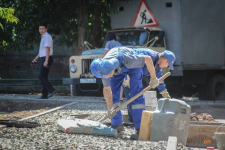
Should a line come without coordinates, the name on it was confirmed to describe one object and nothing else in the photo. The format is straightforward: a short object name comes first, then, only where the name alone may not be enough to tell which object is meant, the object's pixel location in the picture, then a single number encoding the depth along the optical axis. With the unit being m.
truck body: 28.77
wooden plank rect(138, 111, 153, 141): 13.80
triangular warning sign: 29.30
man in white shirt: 25.37
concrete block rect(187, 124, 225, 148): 15.09
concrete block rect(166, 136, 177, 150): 11.33
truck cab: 28.00
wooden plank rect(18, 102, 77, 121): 18.55
